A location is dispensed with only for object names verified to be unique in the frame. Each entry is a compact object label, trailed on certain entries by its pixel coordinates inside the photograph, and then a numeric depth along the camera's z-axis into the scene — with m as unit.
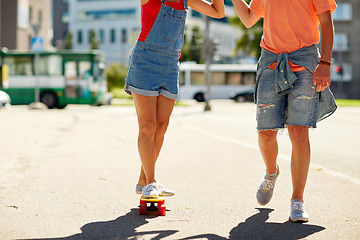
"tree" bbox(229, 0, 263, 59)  54.34
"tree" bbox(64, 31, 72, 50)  85.94
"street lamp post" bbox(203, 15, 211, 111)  25.44
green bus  28.84
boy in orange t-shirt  4.05
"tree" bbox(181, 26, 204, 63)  62.34
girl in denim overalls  4.23
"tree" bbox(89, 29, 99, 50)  81.44
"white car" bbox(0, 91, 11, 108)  22.12
